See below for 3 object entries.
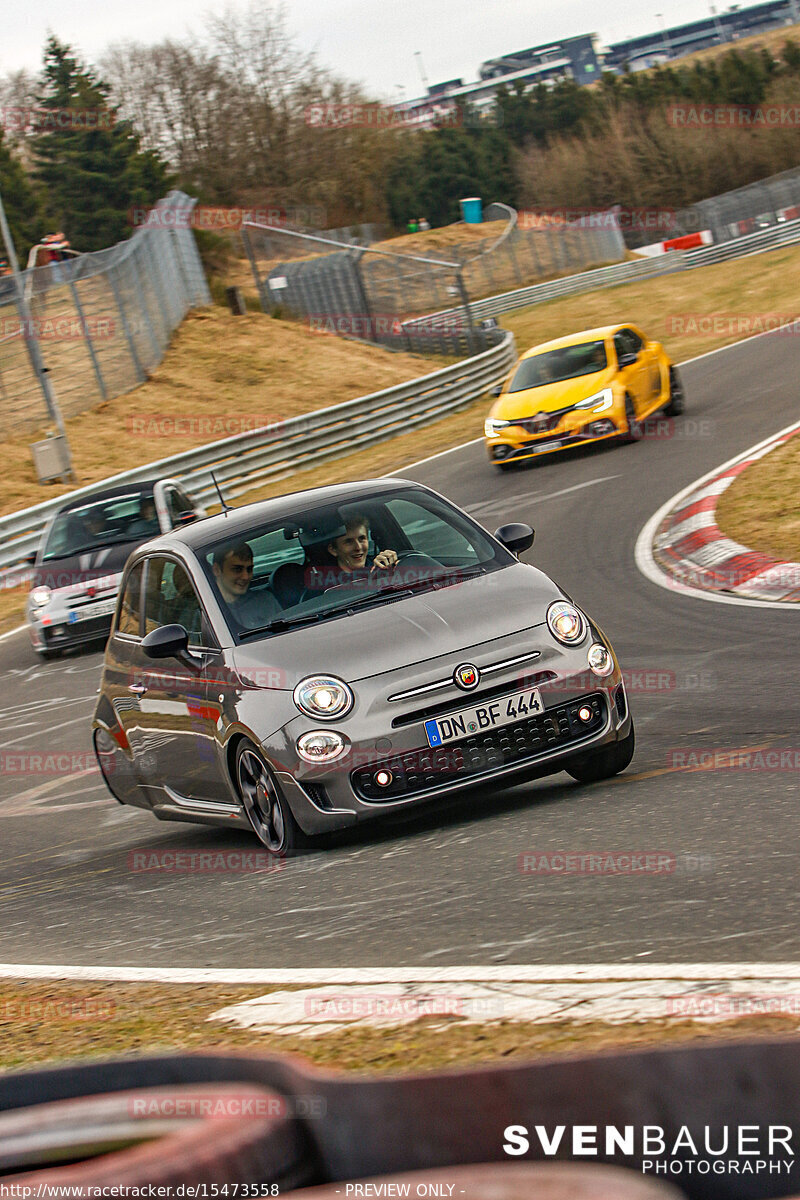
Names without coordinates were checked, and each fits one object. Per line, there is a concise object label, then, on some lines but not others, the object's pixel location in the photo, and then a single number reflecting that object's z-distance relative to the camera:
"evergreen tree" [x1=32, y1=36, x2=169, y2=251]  71.81
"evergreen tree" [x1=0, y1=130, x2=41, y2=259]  68.31
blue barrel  92.94
